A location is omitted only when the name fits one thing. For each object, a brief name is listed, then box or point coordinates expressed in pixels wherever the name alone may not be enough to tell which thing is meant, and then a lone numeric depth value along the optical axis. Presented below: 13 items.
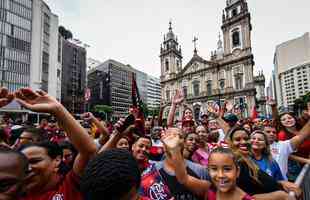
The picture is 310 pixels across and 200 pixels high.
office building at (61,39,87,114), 58.78
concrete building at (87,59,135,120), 81.06
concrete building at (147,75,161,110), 118.19
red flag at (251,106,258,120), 9.55
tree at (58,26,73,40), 60.19
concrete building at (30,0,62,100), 39.62
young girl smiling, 1.78
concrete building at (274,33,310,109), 93.38
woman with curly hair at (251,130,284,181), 2.60
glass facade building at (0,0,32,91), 35.62
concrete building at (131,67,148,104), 104.30
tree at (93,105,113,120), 55.68
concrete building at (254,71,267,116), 56.97
